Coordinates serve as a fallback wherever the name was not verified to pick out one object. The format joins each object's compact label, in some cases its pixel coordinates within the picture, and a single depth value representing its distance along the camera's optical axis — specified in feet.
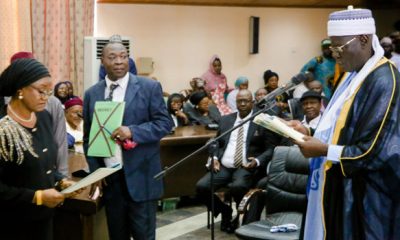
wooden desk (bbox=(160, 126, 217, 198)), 20.40
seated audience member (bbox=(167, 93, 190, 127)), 23.57
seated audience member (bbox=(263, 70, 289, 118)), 33.06
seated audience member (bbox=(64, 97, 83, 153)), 19.44
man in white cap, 8.67
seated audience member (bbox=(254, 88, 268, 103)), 24.99
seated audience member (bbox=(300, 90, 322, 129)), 18.63
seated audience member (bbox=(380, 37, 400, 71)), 20.85
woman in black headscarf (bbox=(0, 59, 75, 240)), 8.57
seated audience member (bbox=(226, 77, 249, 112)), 30.94
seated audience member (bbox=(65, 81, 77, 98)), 23.80
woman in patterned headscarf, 31.58
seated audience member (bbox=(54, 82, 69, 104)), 23.38
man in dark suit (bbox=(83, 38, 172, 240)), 11.75
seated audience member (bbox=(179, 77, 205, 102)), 30.68
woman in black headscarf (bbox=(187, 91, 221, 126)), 24.17
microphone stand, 10.74
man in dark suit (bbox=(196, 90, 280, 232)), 18.30
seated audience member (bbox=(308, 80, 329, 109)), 23.79
